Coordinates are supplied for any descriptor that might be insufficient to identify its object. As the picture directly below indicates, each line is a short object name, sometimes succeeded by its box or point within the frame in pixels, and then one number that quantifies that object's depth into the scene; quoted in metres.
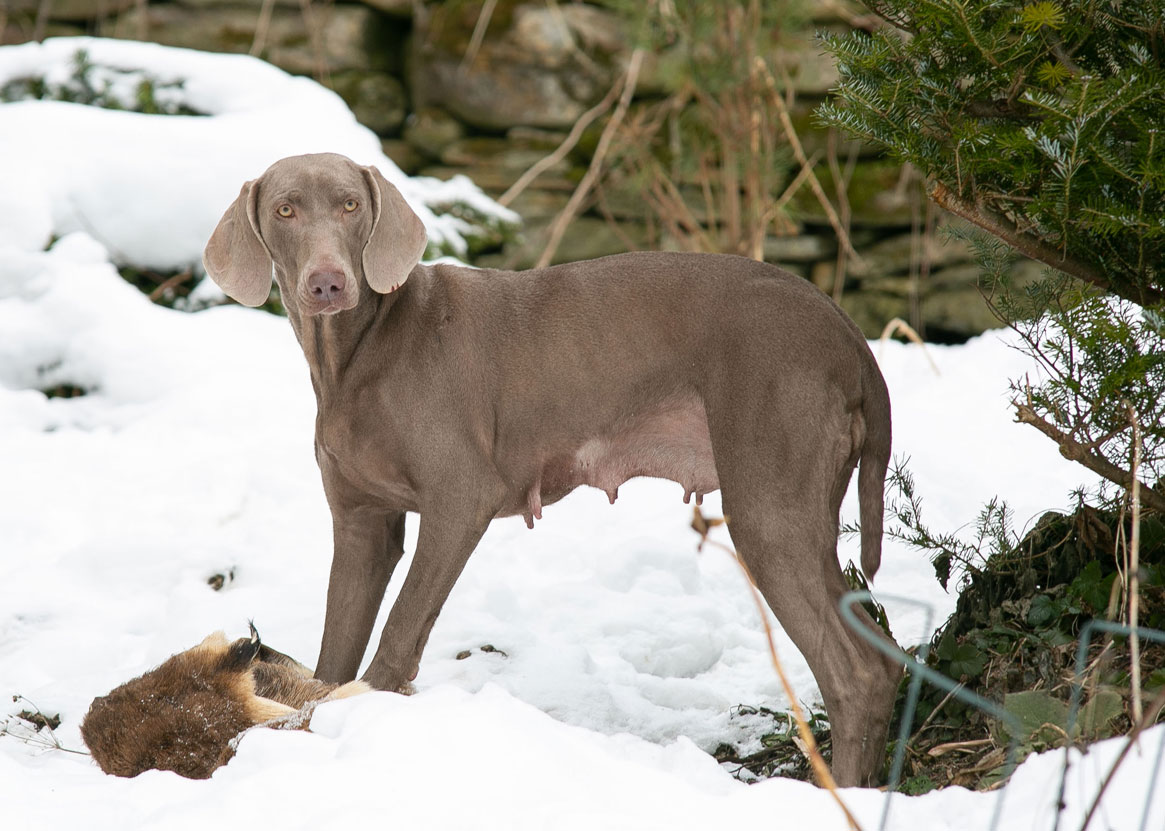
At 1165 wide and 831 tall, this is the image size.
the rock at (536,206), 15.93
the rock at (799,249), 15.87
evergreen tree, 4.77
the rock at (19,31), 15.26
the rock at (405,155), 16.06
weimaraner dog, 5.95
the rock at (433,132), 15.91
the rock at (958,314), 15.45
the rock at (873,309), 15.73
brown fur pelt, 4.91
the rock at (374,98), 16.06
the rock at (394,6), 16.09
